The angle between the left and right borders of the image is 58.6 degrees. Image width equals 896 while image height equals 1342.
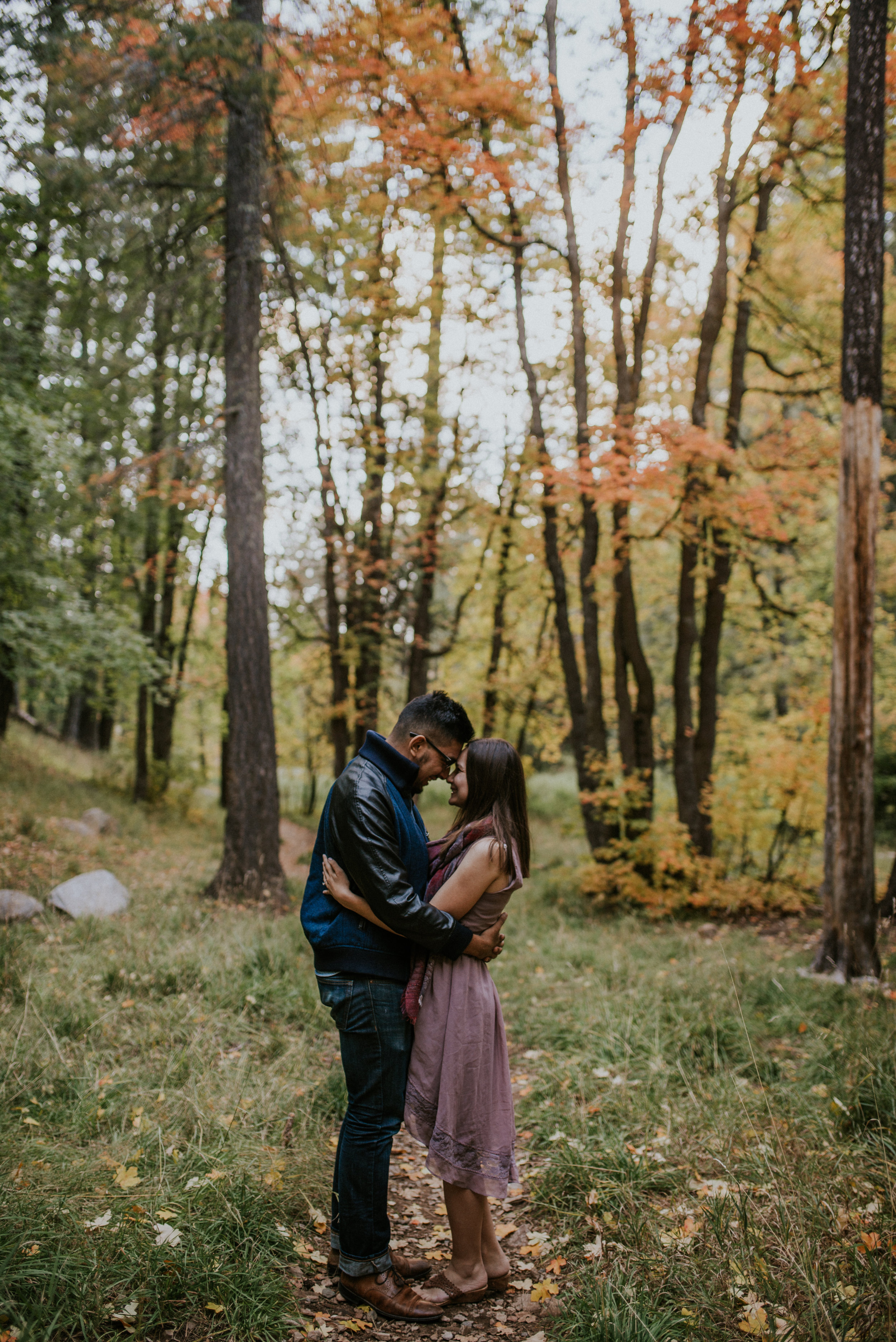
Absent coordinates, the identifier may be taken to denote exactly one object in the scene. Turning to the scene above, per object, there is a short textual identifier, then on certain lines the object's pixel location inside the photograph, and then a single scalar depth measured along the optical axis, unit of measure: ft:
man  9.09
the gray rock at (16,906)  21.81
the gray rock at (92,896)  23.53
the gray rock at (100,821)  40.01
